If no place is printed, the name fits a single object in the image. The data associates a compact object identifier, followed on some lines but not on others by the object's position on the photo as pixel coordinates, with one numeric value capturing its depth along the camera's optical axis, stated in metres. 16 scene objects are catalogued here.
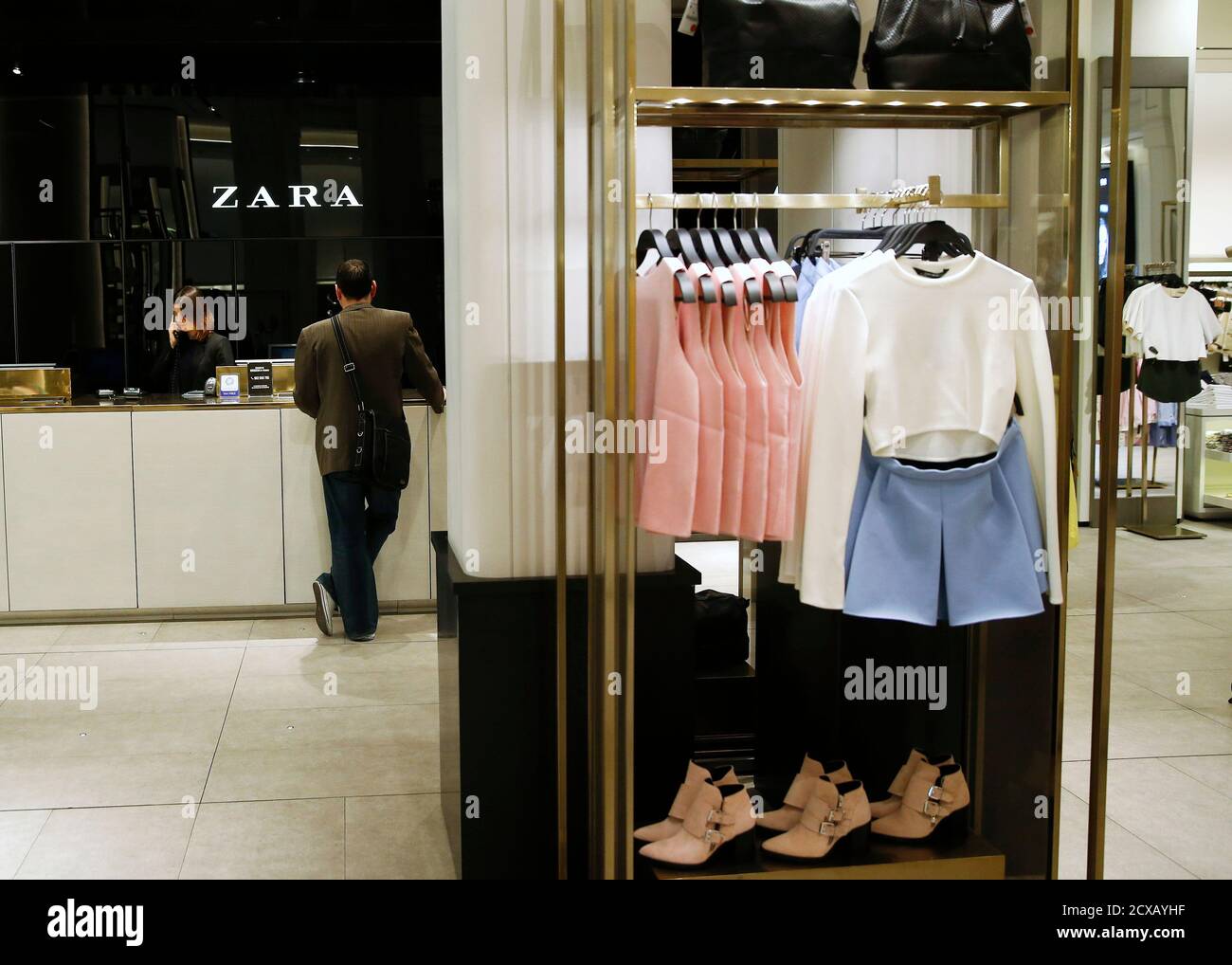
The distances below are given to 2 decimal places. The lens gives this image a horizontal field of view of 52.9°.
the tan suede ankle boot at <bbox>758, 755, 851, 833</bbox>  2.79
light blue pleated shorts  2.50
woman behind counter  6.52
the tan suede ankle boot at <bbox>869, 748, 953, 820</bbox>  2.88
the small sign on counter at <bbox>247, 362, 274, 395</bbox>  6.22
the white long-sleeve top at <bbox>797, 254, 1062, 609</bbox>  2.51
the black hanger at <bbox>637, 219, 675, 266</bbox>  2.53
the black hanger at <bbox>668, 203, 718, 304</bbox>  2.54
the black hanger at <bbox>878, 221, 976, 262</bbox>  2.60
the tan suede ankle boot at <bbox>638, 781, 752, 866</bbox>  2.62
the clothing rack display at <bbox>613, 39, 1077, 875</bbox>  2.46
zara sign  7.86
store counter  5.66
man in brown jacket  5.27
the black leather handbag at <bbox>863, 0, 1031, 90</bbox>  2.56
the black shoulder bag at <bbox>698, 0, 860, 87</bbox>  2.50
